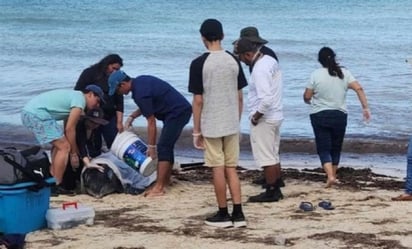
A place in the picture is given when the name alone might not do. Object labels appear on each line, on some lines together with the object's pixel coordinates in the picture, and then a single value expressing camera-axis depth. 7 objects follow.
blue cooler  6.72
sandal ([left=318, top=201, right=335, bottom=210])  7.71
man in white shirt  7.57
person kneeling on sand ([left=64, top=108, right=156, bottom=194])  8.51
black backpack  6.72
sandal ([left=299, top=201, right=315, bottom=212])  7.65
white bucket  8.34
